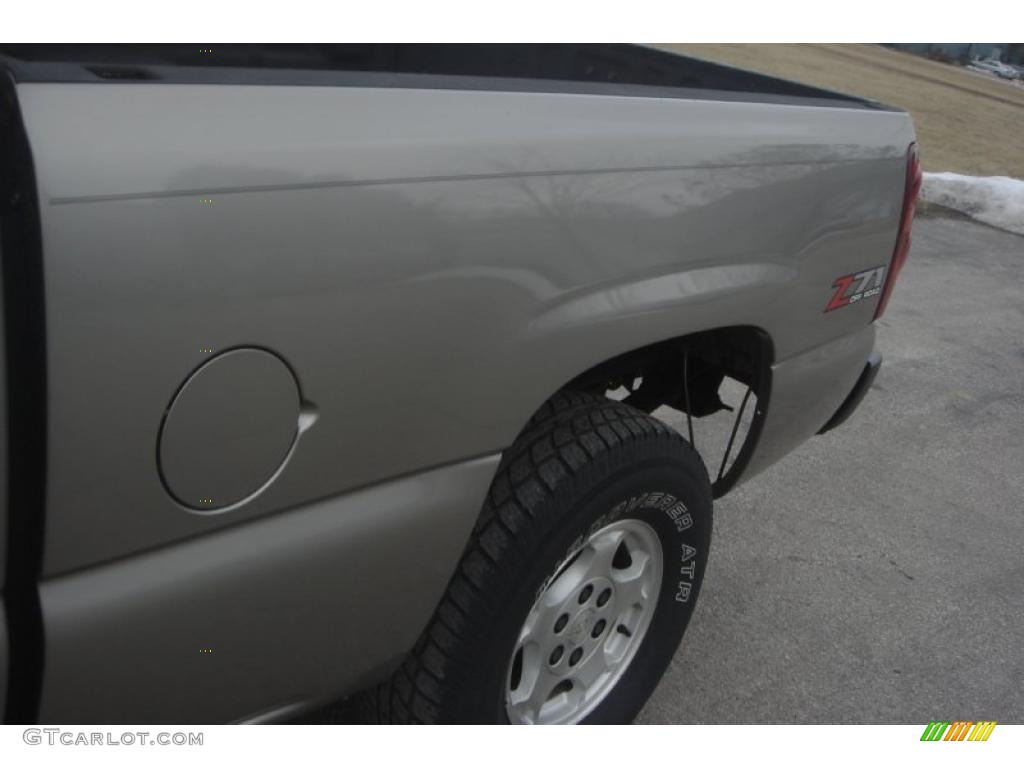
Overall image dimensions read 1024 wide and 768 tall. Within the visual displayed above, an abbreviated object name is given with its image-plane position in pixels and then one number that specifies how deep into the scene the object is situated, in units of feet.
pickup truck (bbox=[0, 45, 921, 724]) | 3.84
